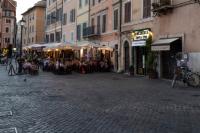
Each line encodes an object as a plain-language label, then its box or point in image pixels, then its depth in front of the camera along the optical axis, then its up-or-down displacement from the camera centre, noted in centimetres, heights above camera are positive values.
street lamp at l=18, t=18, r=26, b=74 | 1552 -30
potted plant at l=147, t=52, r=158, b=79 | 1326 -12
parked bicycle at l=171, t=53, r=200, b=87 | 1030 -68
